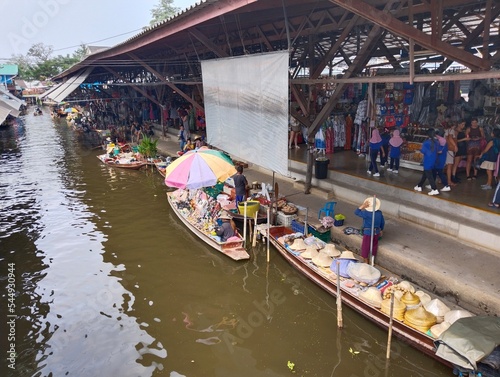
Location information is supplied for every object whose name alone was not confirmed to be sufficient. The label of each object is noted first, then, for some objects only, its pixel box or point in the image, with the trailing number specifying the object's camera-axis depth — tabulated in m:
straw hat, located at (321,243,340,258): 7.96
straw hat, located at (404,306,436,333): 5.77
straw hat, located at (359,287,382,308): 6.40
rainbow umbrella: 9.73
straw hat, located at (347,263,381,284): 6.93
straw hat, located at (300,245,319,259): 8.02
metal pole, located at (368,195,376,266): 7.29
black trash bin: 11.60
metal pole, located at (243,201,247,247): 9.28
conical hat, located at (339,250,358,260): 7.62
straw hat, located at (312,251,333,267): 7.64
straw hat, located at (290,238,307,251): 8.41
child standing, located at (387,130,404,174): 10.75
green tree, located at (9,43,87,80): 63.97
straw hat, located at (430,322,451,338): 5.59
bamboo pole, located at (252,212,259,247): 9.65
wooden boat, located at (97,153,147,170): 18.58
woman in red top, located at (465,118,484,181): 9.64
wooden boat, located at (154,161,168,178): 16.44
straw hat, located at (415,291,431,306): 6.28
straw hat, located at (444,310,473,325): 5.62
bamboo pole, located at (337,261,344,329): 6.43
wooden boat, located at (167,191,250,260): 9.06
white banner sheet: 8.68
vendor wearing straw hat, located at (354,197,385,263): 7.64
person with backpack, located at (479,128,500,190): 9.03
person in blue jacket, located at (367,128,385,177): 10.95
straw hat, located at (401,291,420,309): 6.08
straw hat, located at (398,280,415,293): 6.39
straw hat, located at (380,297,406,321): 6.06
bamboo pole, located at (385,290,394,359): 5.63
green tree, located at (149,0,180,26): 81.04
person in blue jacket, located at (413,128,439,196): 8.91
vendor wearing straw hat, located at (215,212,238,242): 9.49
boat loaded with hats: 4.92
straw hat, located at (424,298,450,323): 5.91
